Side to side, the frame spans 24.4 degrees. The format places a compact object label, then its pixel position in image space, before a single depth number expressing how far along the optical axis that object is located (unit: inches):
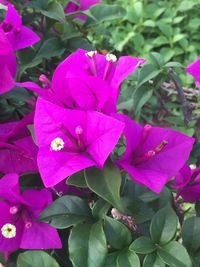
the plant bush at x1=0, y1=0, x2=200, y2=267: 22.3
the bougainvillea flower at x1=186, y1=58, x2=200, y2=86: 29.3
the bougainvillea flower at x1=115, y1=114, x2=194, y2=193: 23.1
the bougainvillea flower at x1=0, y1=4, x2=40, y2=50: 30.2
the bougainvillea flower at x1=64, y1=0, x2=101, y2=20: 41.9
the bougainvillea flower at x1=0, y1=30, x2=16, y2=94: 26.4
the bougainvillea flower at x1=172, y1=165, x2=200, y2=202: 27.5
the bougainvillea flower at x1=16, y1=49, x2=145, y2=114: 23.2
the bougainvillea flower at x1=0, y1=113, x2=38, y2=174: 25.8
